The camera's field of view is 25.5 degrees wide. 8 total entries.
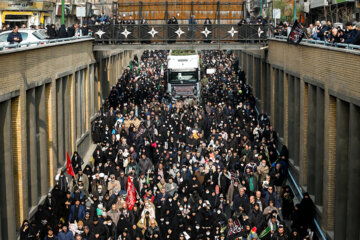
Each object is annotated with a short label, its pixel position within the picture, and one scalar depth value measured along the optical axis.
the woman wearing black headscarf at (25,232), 17.16
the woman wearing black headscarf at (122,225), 18.34
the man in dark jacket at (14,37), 22.23
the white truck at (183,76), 44.66
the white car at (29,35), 27.75
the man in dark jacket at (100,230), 18.09
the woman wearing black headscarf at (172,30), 35.97
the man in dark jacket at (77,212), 19.70
